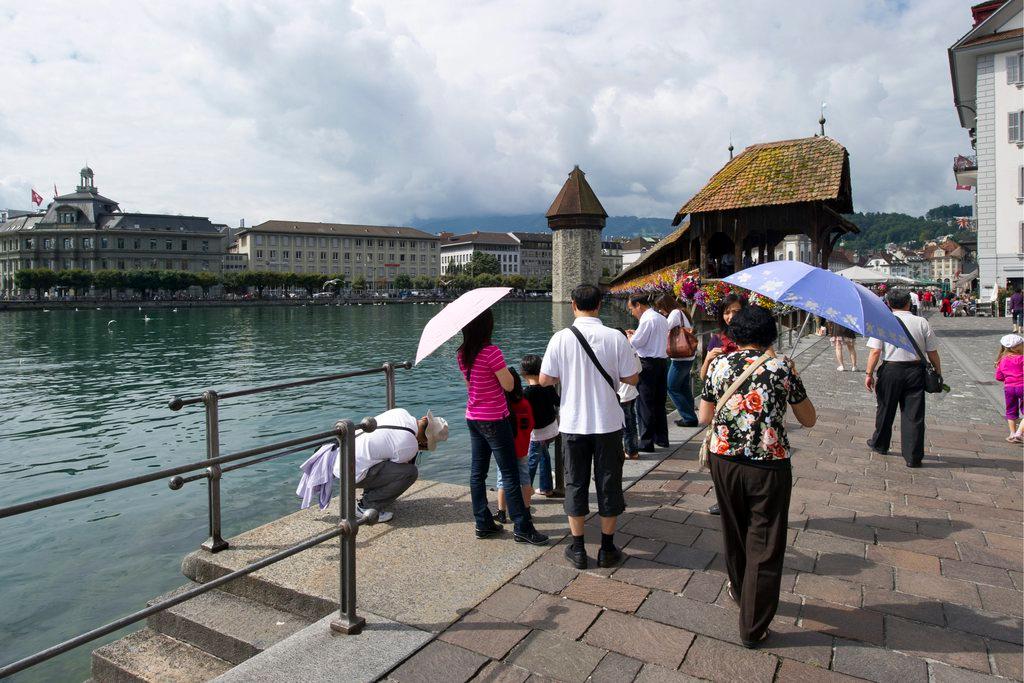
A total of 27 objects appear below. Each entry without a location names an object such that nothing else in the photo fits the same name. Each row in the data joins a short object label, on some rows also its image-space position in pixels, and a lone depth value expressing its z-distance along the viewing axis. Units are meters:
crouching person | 4.89
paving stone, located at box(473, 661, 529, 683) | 2.96
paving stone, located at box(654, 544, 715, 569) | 4.16
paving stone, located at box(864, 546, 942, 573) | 4.16
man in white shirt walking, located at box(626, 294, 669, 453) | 7.09
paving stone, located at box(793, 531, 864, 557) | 4.42
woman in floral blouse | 3.21
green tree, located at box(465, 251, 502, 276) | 135.50
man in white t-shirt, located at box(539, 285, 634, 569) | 4.04
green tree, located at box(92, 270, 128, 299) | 94.75
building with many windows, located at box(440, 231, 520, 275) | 157.00
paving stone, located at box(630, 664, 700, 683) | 2.94
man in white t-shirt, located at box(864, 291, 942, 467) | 6.34
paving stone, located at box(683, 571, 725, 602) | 3.73
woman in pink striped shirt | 4.37
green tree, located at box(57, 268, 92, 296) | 92.88
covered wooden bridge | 20.17
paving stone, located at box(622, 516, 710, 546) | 4.59
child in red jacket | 4.80
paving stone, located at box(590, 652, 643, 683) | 2.96
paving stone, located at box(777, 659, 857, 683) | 2.97
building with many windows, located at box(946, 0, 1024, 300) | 28.75
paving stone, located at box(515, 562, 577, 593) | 3.84
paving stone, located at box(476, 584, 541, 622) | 3.52
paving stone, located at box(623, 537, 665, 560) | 4.31
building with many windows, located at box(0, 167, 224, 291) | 109.19
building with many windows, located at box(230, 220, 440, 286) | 127.94
